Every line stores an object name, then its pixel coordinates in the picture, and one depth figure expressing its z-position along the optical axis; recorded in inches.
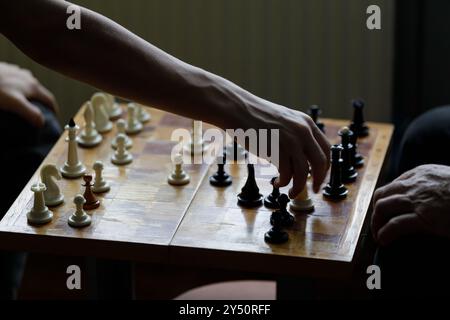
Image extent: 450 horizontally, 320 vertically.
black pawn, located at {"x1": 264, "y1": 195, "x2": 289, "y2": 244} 97.3
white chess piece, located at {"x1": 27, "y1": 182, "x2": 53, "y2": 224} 101.8
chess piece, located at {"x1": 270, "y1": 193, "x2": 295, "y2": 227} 99.7
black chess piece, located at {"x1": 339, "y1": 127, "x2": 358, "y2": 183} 111.8
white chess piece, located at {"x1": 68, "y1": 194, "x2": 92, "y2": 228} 100.9
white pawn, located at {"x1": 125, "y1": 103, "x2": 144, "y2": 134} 128.4
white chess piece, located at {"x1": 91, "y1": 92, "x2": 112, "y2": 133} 127.2
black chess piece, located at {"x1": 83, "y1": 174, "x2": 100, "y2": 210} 105.0
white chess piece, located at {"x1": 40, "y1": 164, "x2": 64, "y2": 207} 105.8
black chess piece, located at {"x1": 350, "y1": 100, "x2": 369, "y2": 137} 124.9
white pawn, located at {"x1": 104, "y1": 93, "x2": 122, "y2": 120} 132.9
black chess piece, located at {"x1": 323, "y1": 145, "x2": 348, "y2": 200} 107.1
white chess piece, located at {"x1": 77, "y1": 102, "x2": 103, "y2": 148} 122.3
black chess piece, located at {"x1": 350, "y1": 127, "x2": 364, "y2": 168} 116.0
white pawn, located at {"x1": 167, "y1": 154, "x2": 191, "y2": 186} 111.7
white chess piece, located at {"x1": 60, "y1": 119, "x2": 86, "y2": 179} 113.6
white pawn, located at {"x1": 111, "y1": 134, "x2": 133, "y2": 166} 117.4
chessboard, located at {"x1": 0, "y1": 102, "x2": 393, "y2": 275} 95.9
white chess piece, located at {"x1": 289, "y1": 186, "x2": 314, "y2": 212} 104.5
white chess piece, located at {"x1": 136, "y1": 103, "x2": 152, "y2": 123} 131.5
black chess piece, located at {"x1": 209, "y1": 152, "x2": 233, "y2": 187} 111.8
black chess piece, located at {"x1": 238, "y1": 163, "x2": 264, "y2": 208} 106.4
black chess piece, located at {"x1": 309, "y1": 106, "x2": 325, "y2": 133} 124.9
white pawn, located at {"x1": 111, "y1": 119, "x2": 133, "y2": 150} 122.1
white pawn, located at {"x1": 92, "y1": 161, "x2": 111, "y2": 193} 108.9
